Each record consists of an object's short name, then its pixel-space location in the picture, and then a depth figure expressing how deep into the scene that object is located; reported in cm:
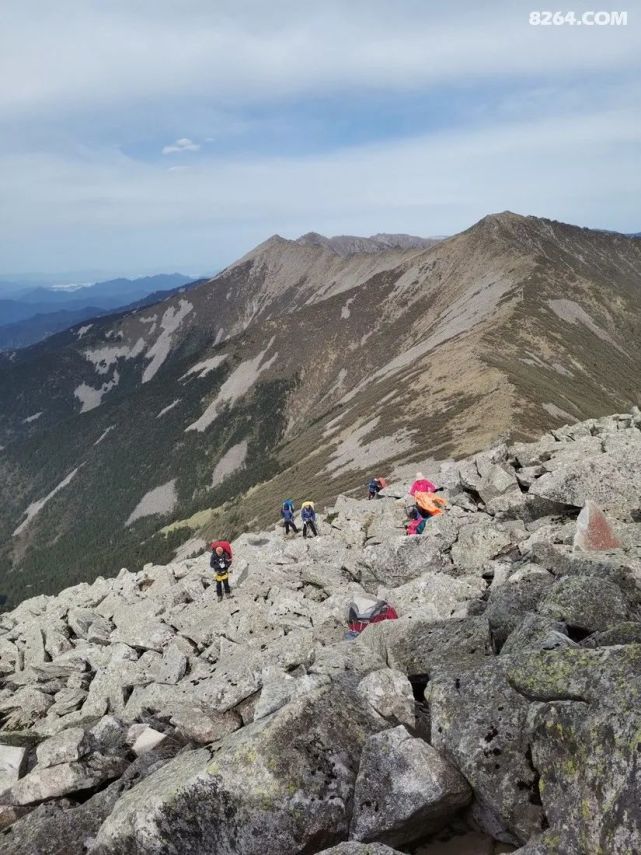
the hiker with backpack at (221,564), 2822
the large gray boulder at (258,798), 914
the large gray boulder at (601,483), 2181
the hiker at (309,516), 3934
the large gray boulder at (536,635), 1029
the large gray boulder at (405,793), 879
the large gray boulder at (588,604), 1155
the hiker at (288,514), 4319
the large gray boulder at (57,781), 1297
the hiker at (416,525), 2697
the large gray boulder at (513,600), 1314
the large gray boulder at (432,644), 1232
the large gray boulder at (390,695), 1076
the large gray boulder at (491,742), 842
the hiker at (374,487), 4736
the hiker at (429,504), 2966
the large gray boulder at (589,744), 709
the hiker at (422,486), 3260
